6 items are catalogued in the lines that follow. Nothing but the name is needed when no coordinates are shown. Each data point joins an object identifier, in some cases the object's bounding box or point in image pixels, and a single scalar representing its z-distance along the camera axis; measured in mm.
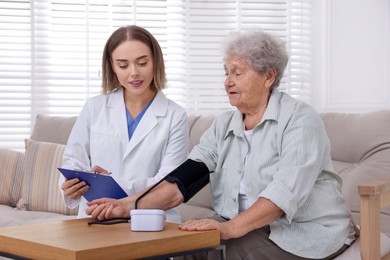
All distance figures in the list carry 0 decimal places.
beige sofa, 2365
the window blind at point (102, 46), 4363
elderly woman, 2213
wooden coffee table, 1791
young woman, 2545
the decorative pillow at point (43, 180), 3695
